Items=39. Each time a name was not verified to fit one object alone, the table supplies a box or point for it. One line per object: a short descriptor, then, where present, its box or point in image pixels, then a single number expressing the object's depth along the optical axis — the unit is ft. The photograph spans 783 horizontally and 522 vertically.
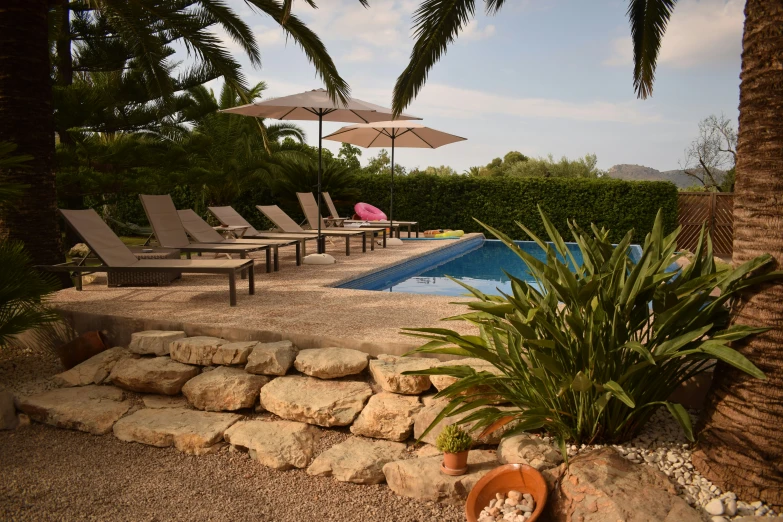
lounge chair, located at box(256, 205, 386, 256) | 35.09
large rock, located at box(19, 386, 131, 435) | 14.05
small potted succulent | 10.98
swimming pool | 29.86
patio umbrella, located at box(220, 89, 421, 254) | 30.14
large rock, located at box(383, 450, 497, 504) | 10.87
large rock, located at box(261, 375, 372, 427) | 13.29
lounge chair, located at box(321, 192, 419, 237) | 41.73
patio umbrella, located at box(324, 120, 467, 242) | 44.83
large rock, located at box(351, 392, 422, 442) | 12.84
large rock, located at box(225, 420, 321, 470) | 12.34
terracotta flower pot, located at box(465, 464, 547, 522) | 9.98
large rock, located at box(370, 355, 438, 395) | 13.16
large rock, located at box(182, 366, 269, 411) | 14.23
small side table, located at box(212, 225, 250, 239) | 31.32
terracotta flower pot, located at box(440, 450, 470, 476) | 11.07
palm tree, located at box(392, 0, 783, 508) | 9.41
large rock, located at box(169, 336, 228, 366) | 15.17
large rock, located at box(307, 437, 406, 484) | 11.69
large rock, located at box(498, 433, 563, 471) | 10.50
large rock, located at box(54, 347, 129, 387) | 15.97
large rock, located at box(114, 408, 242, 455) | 13.07
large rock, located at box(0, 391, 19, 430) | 14.19
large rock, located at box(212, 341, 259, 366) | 14.89
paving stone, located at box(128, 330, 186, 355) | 15.74
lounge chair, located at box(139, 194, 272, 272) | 25.74
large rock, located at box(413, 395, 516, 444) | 12.04
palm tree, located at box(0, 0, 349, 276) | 20.95
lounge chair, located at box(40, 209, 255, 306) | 19.52
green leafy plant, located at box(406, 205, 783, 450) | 9.87
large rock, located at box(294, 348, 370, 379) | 13.99
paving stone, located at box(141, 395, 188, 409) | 14.90
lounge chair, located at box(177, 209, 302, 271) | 27.99
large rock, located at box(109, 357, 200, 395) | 14.98
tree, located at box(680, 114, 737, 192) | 105.60
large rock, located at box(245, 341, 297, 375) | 14.46
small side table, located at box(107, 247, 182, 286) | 22.56
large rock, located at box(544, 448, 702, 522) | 9.00
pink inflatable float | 53.11
